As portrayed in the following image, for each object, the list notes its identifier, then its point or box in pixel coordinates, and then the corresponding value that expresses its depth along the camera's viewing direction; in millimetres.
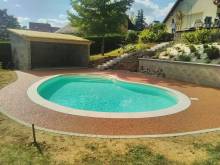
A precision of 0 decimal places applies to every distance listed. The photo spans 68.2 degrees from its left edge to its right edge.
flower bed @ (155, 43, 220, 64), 11939
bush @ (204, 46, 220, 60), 11927
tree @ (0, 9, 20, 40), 74073
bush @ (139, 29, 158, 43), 18610
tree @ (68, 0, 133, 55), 16881
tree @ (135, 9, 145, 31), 44281
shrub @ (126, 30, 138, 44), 20711
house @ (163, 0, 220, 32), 17724
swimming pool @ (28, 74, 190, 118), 6477
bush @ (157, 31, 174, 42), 18486
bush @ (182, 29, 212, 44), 13918
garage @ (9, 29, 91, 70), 13554
